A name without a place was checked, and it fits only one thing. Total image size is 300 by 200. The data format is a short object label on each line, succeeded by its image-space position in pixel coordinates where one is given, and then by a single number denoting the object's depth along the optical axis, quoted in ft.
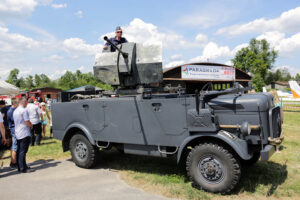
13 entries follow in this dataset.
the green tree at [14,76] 309.83
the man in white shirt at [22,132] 20.66
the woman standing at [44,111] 37.28
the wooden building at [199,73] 91.40
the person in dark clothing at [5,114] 30.38
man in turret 21.39
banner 94.34
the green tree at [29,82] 317.34
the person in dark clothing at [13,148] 21.62
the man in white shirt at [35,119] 30.53
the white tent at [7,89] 43.09
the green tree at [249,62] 228.02
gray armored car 14.38
